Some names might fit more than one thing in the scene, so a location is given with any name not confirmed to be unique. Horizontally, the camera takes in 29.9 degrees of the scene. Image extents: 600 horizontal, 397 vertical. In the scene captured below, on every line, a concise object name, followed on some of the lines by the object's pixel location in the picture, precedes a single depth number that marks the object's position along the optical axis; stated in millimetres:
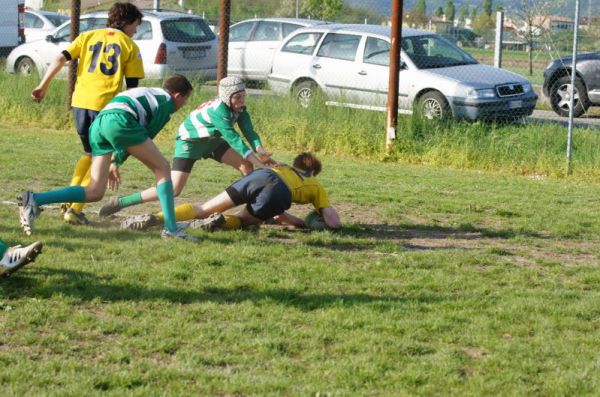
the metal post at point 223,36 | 15062
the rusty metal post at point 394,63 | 14250
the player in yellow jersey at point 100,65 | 8773
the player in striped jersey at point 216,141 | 8773
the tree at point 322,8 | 27781
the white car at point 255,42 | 20844
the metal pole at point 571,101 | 13102
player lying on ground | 8578
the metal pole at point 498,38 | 20094
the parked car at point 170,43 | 19266
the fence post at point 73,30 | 16891
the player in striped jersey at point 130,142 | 8008
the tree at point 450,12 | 30419
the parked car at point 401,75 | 15953
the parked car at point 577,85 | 19266
